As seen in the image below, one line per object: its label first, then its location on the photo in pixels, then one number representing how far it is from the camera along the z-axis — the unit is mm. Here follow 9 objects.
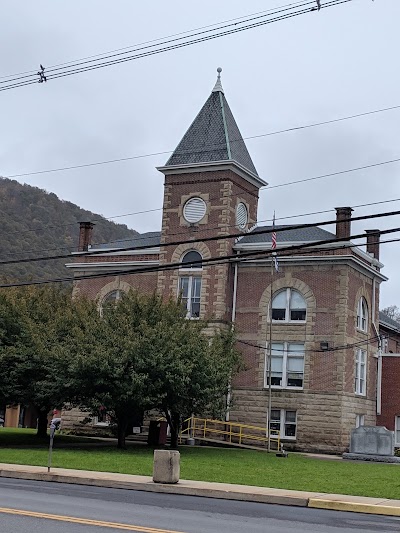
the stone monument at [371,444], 38906
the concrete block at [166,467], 20797
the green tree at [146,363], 32969
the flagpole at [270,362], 41656
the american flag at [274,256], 39650
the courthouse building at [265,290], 43062
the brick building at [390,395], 47094
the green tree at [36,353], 34500
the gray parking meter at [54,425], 23106
